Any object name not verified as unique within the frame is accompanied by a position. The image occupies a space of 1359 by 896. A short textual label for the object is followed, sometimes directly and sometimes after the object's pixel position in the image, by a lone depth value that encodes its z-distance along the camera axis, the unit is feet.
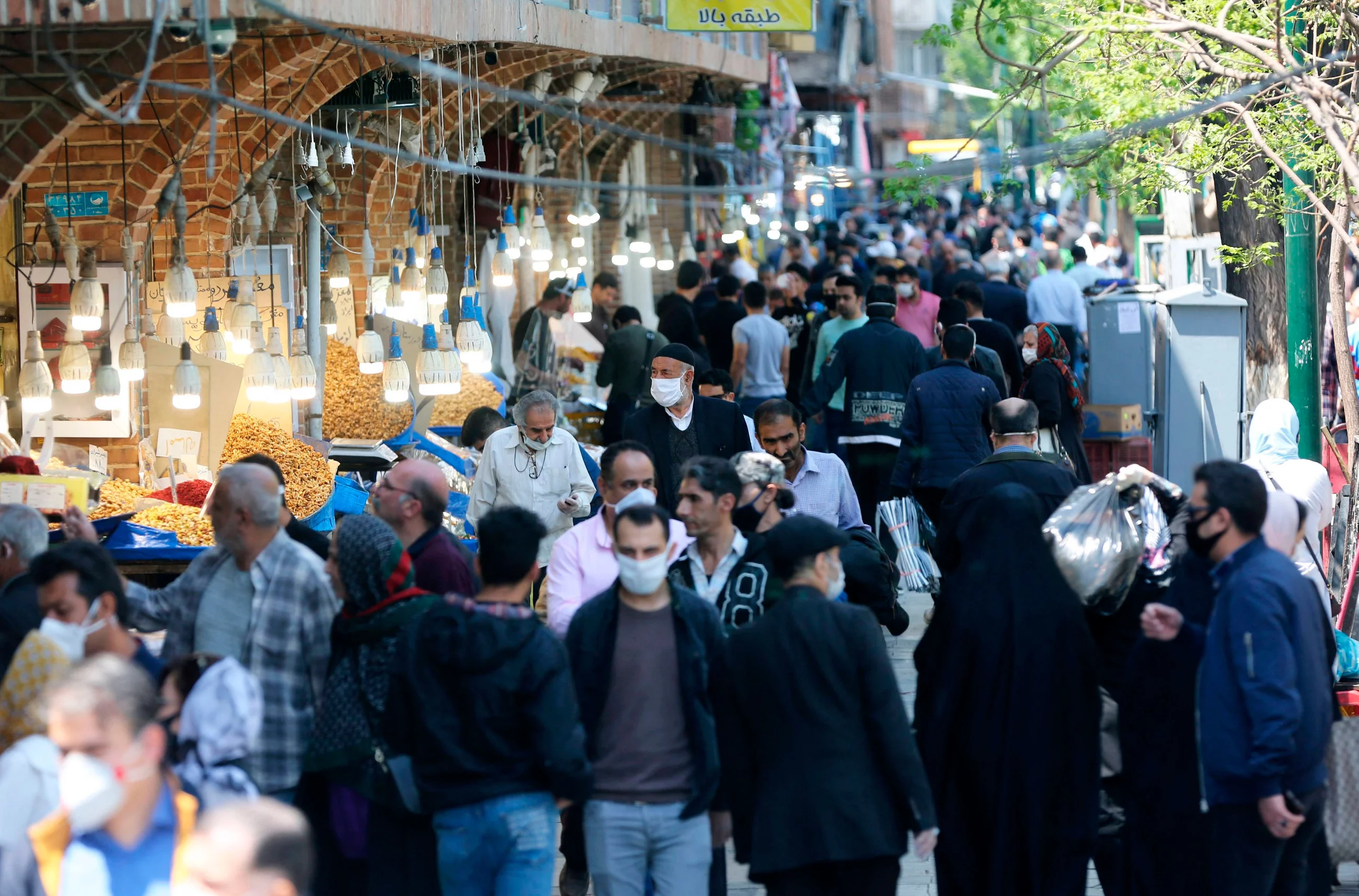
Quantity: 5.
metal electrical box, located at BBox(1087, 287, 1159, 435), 93.91
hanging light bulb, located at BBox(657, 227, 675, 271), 135.95
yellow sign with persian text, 93.56
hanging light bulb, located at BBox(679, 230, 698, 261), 140.67
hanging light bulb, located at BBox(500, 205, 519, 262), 87.20
